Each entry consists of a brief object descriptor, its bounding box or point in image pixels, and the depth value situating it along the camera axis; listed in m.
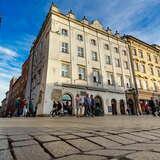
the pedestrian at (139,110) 26.16
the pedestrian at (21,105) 18.84
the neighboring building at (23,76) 34.92
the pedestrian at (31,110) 20.37
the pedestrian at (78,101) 16.86
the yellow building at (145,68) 28.58
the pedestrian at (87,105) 15.43
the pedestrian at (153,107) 16.91
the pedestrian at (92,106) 15.84
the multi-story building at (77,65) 19.89
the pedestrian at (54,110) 16.16
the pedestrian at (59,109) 16.64
